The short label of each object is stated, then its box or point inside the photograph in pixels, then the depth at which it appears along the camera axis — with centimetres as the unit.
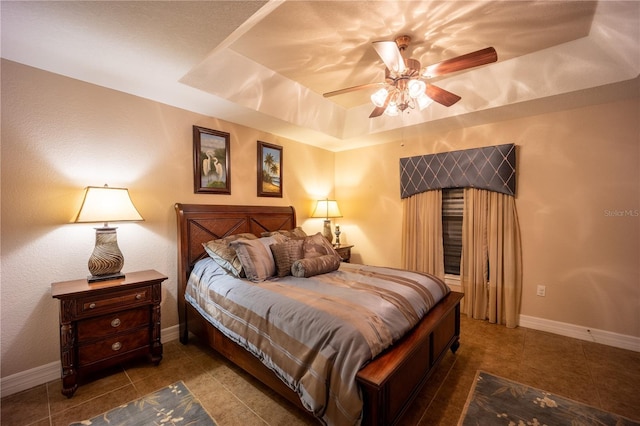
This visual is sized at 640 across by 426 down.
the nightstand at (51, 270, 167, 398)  196
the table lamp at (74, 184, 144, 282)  215
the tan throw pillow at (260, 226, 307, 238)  331
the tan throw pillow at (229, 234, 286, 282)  240
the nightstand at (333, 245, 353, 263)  412
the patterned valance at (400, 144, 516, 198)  320
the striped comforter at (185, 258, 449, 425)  141
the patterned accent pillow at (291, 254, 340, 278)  248
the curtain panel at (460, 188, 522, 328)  318
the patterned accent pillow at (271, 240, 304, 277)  254
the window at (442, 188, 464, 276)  368
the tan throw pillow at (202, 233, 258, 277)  247
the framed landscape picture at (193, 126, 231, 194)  309
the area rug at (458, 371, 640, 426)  173
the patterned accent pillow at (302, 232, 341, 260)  276
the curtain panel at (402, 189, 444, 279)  375
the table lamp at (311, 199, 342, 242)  443
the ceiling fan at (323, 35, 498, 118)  195
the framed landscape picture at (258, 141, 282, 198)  375
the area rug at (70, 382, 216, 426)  173
